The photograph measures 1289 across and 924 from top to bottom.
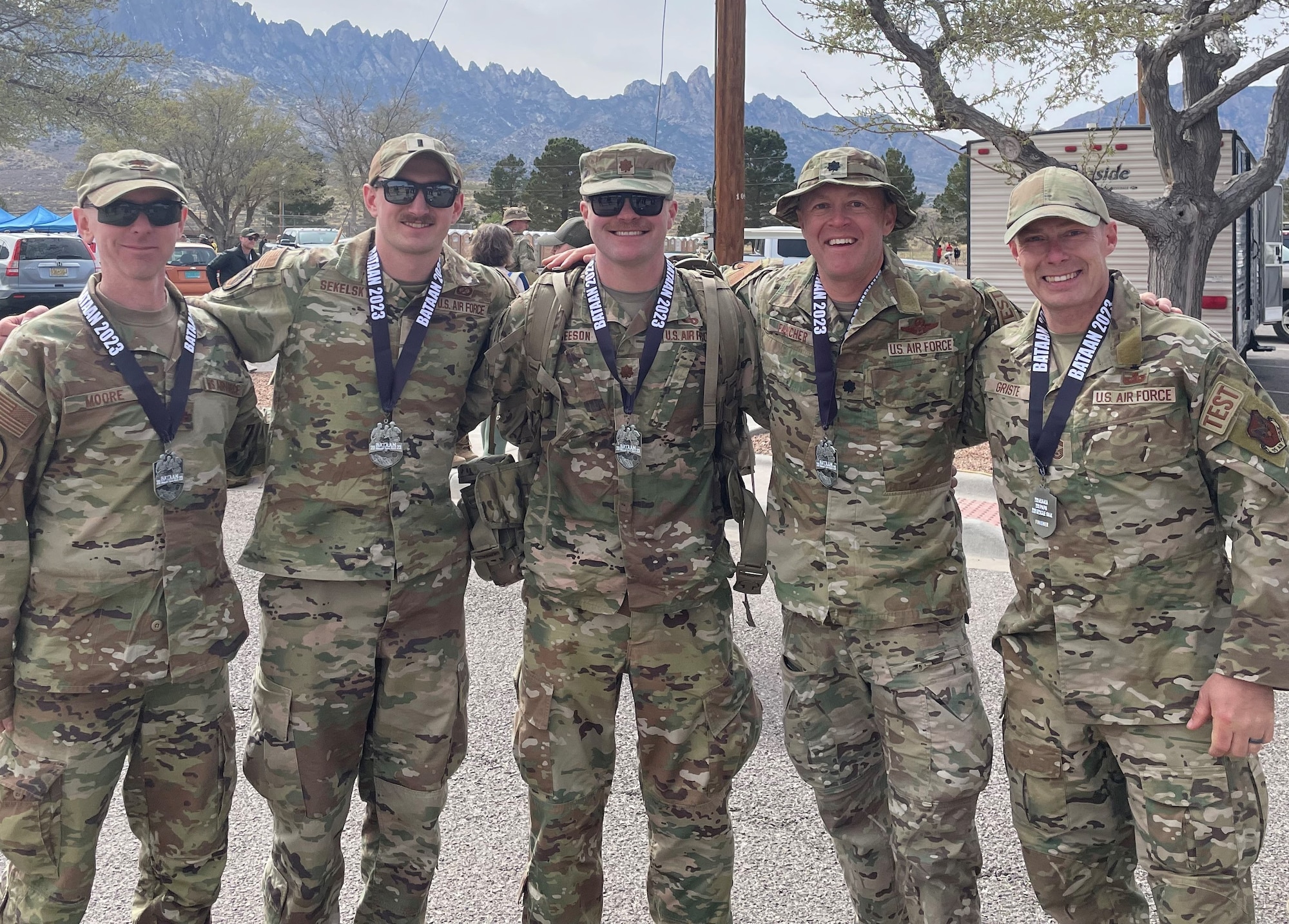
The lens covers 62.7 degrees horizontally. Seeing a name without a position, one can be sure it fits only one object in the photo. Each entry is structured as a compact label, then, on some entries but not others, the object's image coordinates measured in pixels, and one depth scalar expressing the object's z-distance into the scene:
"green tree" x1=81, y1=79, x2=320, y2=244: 53.38
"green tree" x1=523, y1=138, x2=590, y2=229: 49.97
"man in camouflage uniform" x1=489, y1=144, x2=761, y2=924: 3.22
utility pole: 8.81
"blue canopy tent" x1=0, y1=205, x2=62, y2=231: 33.03
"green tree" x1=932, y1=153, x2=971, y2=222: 49.28
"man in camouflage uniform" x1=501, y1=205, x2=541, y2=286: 9.82
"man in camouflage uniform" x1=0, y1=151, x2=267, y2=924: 2.89
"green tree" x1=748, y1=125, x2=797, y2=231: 47.50
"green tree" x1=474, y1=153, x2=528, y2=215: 52.91
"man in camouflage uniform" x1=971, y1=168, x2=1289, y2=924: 2.54
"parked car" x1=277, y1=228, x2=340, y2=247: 38.52
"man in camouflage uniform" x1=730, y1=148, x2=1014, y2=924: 3.01
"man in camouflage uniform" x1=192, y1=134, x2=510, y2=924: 3.21
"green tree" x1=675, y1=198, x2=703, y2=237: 52.06
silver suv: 20.25
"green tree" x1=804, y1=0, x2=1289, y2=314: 11.52
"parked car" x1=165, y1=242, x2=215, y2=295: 25.11
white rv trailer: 12.73
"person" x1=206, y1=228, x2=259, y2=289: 15.98
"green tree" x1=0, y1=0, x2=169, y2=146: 26.86
